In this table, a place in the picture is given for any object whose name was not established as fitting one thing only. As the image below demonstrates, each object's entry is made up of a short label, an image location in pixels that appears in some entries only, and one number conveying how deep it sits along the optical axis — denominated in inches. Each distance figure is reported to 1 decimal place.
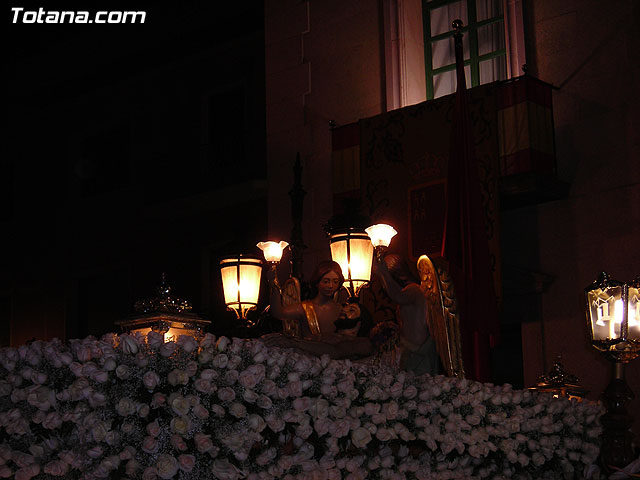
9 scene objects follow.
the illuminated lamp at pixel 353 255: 300.2
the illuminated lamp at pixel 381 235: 287.3
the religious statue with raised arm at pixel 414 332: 233.5
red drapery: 297.1
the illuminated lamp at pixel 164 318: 301.0
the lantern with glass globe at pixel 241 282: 339.3
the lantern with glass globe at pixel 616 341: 188.2
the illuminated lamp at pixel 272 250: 320.8
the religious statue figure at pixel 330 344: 234.2
